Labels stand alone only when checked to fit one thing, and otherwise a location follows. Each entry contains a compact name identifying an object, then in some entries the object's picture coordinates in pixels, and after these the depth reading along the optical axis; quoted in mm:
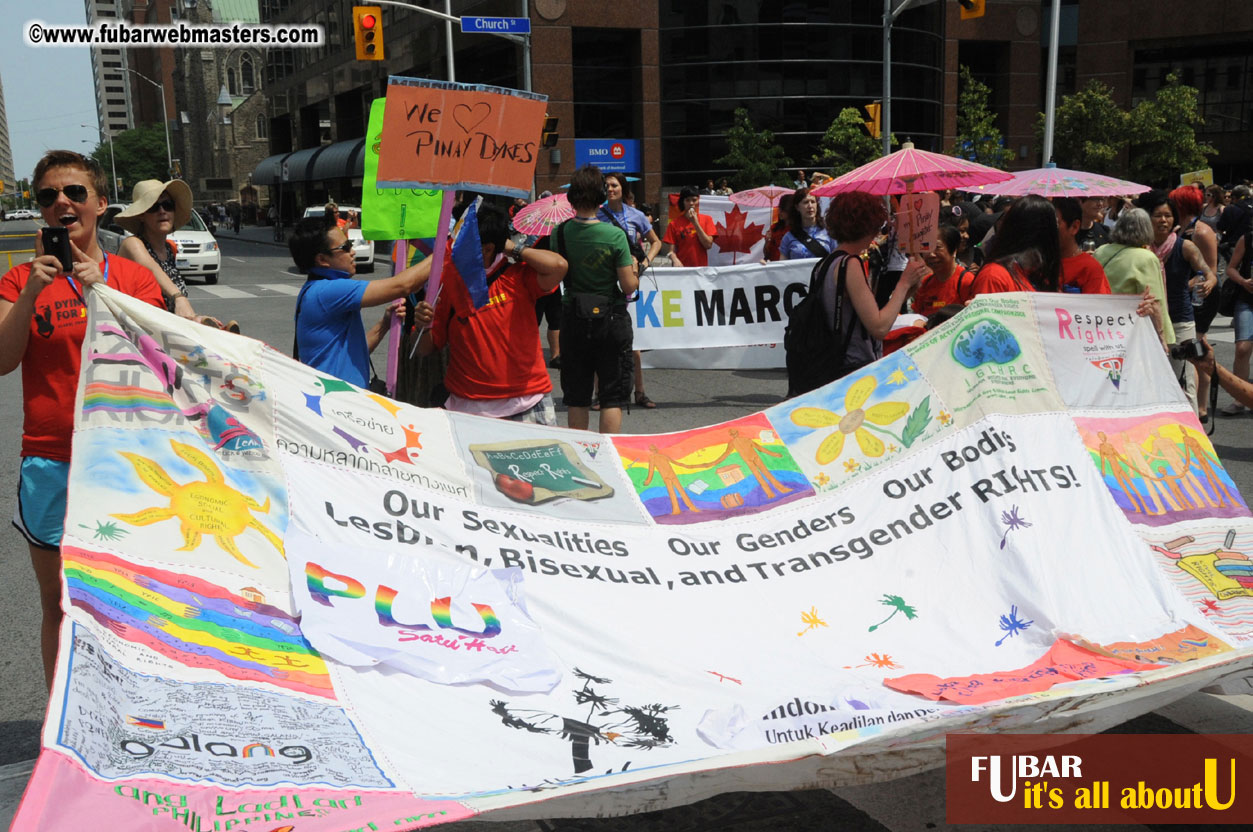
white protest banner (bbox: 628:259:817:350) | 10836
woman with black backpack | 5086
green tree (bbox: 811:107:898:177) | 31688
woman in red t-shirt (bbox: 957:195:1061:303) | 5316
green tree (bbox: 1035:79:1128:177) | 34469
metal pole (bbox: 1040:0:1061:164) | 23953
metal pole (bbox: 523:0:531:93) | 27547
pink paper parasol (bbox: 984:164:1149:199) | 7883
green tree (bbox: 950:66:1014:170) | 29984
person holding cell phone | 3537
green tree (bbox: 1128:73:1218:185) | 34406
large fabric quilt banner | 2752
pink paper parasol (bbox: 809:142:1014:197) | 8453
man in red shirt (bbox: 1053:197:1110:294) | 5945
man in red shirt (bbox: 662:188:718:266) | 12688
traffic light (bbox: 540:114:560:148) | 24094
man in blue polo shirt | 4656
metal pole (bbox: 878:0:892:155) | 24148
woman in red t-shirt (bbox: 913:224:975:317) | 5961
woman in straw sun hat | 5070
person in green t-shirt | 6824
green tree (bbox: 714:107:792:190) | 38781
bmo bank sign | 41188
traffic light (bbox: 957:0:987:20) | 18688
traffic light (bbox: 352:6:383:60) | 22953
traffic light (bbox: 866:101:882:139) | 24438
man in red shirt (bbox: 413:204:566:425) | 5340
